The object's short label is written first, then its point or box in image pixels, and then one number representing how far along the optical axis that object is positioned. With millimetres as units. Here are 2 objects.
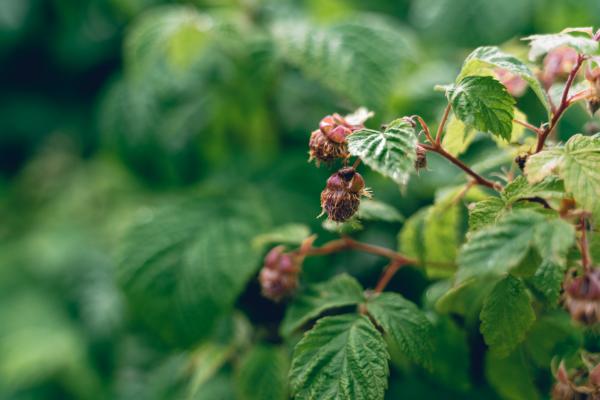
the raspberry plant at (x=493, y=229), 302
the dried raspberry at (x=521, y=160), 336
